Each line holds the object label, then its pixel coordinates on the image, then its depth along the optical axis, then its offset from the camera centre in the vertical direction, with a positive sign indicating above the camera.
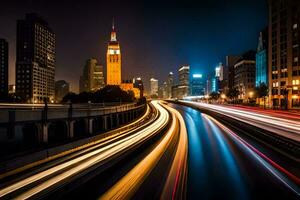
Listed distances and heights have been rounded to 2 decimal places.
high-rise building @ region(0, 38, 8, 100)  192.48 +13.54
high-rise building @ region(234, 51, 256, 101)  180.88 +16.50
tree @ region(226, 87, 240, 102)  159.88 +4.45
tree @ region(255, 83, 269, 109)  113.69 +4.14
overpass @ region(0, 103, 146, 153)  27.34 -2.67
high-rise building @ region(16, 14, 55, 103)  183.75 +13.06
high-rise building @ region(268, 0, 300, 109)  106.38 +19.54
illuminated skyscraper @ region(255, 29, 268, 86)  142.75 +21.40
